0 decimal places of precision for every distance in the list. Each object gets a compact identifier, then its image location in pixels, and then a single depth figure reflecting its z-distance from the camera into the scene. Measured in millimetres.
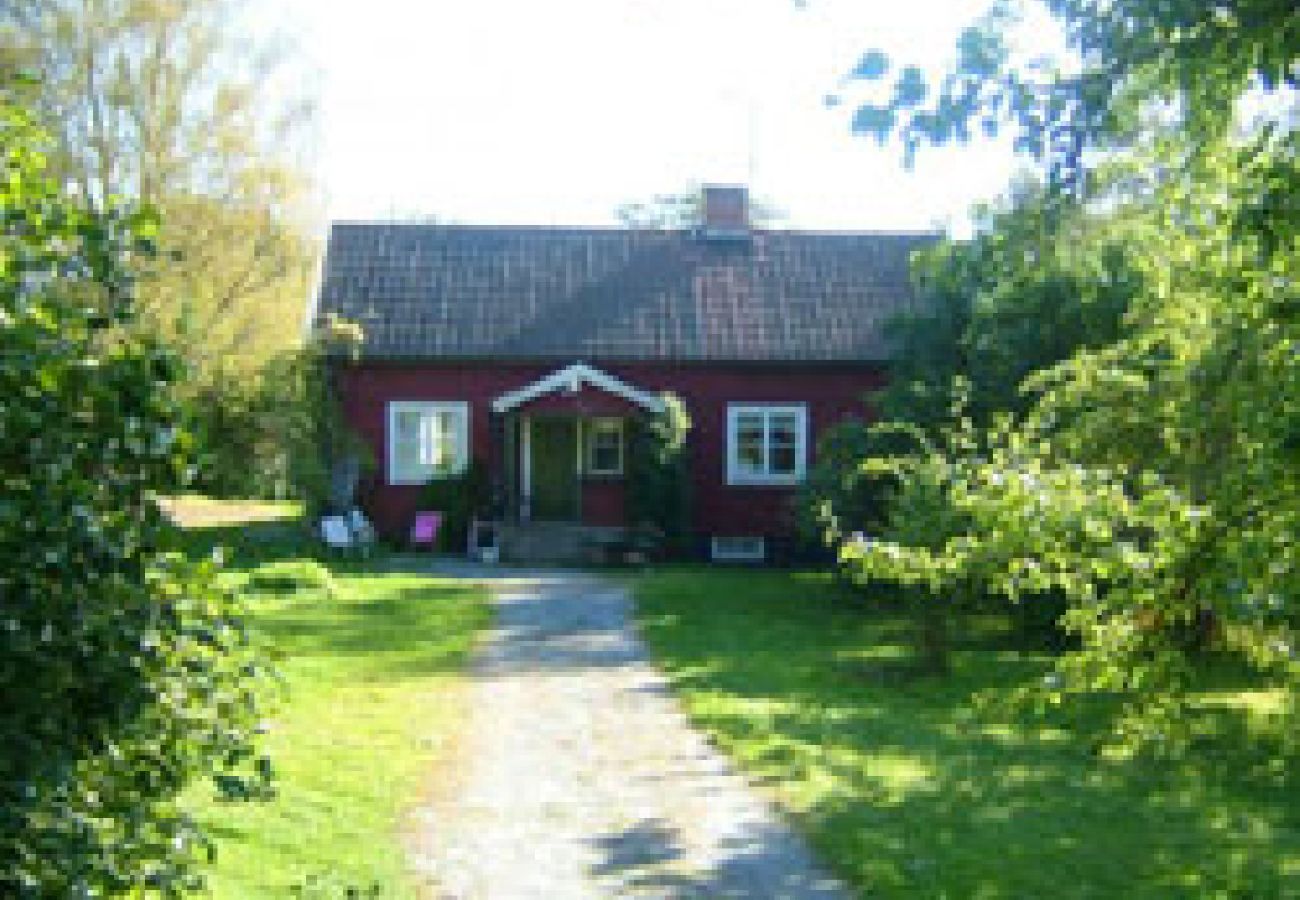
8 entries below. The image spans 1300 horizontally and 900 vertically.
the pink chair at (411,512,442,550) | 23219
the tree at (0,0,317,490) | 29266
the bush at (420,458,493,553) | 23547
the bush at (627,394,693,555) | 23047
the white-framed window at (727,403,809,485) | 24750
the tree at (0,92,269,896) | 3516
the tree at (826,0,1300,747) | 4727
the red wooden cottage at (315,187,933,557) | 24062
